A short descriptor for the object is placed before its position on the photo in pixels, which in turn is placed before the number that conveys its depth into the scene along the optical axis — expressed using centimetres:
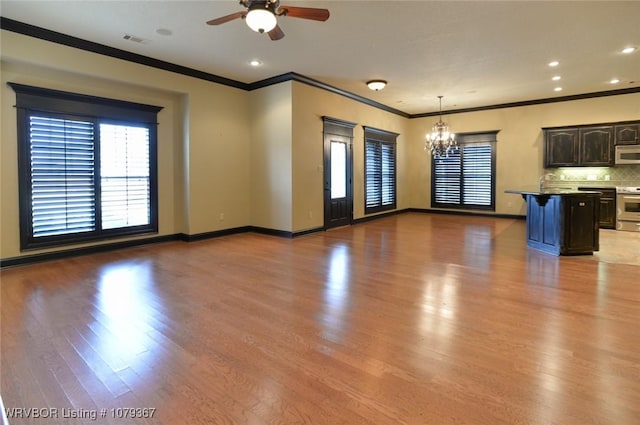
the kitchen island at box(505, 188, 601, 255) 536
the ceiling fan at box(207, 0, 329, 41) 329
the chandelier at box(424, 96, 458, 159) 922
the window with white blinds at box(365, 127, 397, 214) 930
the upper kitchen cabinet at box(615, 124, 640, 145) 777
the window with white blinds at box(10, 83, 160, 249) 485
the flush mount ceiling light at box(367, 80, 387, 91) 714
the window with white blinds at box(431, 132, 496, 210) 991
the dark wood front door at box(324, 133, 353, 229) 780
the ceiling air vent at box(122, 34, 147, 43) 489
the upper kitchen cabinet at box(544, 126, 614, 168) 805
